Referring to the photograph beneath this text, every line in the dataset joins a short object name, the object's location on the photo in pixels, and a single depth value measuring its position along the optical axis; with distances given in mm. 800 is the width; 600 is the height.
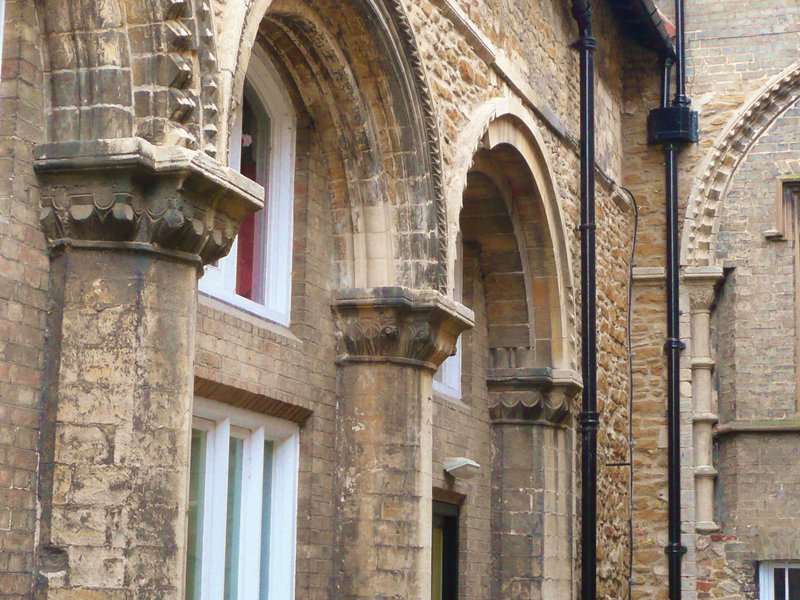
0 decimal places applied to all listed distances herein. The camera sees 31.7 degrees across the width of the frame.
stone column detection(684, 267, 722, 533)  13867
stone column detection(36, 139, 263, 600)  5488
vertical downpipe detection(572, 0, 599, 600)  11740
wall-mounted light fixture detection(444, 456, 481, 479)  10422
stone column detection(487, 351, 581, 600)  11344
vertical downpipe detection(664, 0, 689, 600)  13562
